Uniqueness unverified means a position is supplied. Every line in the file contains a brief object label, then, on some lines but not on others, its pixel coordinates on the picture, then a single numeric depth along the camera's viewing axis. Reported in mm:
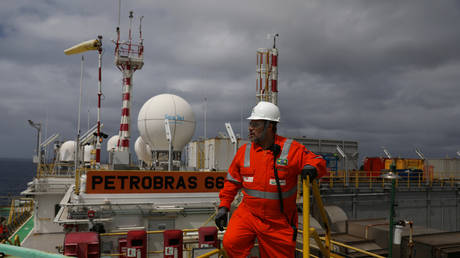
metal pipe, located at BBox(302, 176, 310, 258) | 3061
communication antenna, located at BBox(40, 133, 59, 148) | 26878
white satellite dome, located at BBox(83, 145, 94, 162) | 32188
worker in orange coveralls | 3436
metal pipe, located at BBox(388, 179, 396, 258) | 5914
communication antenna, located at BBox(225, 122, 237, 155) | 13495
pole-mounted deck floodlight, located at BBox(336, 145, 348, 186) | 17938
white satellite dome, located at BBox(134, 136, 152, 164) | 29392
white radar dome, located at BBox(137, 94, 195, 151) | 15828
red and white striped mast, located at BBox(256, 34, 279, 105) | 22664
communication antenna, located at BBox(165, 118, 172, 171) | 12209
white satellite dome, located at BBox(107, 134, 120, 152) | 35869
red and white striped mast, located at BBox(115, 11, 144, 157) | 20172
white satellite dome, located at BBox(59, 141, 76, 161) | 33969
